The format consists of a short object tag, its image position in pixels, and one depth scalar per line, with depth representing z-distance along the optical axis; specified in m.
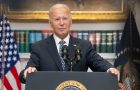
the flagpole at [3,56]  8.82
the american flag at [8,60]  8.84
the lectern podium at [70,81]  4.23
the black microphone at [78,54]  4.30
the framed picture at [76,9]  9.50
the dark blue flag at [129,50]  9.12
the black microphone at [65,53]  4.29
